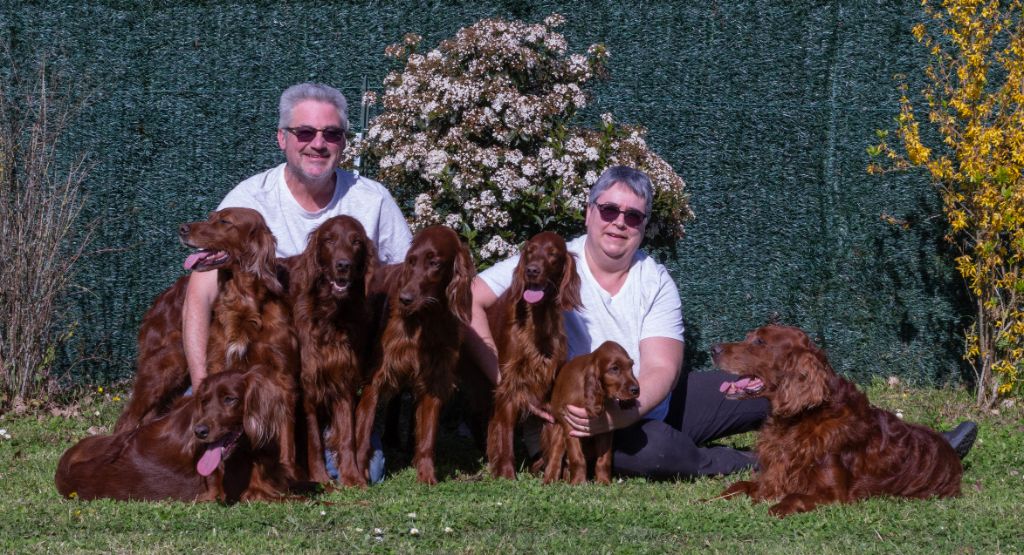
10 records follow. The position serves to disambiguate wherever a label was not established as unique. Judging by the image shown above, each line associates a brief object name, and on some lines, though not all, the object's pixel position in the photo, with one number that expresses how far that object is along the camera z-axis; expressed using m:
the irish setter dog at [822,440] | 4.61
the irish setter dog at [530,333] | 4.95
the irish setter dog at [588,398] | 4.81
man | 5.17
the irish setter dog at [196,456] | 4.26
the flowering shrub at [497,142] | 5.99
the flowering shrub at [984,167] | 6.53
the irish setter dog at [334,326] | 4.75
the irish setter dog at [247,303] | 4.75
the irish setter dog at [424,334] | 4.83
